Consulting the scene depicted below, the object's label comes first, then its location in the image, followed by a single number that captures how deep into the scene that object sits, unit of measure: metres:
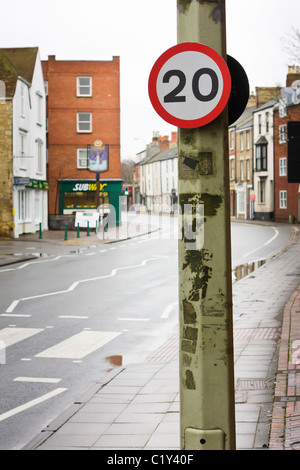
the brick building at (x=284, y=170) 55.22
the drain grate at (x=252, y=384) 6.67
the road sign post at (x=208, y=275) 3.44
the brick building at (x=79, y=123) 51.50
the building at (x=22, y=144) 34.78
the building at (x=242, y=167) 71.75
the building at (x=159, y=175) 106.06
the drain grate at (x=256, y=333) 9.44
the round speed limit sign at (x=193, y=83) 3.39
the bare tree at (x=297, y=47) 40.65
